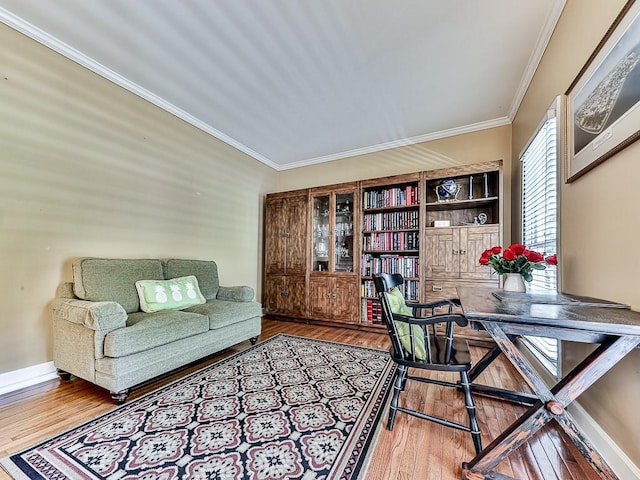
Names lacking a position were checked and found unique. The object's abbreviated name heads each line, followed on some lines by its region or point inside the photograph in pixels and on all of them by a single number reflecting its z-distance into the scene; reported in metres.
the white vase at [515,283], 1.83
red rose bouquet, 1.73
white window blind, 1.94
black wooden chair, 1.42
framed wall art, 1.13
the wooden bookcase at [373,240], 3.13
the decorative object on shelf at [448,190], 3.31
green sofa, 1.83
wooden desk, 0.97
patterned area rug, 1.24
